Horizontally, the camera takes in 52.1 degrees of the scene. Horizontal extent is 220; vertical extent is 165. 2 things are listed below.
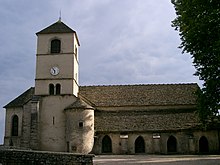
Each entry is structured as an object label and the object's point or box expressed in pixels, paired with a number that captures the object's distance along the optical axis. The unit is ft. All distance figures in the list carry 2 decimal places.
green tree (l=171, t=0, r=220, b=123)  46.59
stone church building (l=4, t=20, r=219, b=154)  84.02
